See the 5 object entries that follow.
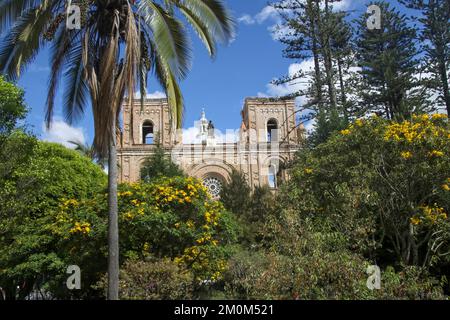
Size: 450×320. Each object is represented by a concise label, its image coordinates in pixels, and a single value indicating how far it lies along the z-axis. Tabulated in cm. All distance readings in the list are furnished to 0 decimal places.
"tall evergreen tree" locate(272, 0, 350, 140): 1932
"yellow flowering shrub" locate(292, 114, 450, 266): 1005
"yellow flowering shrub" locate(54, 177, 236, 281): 968
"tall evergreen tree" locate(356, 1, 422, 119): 2019
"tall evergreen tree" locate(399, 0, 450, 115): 1986
